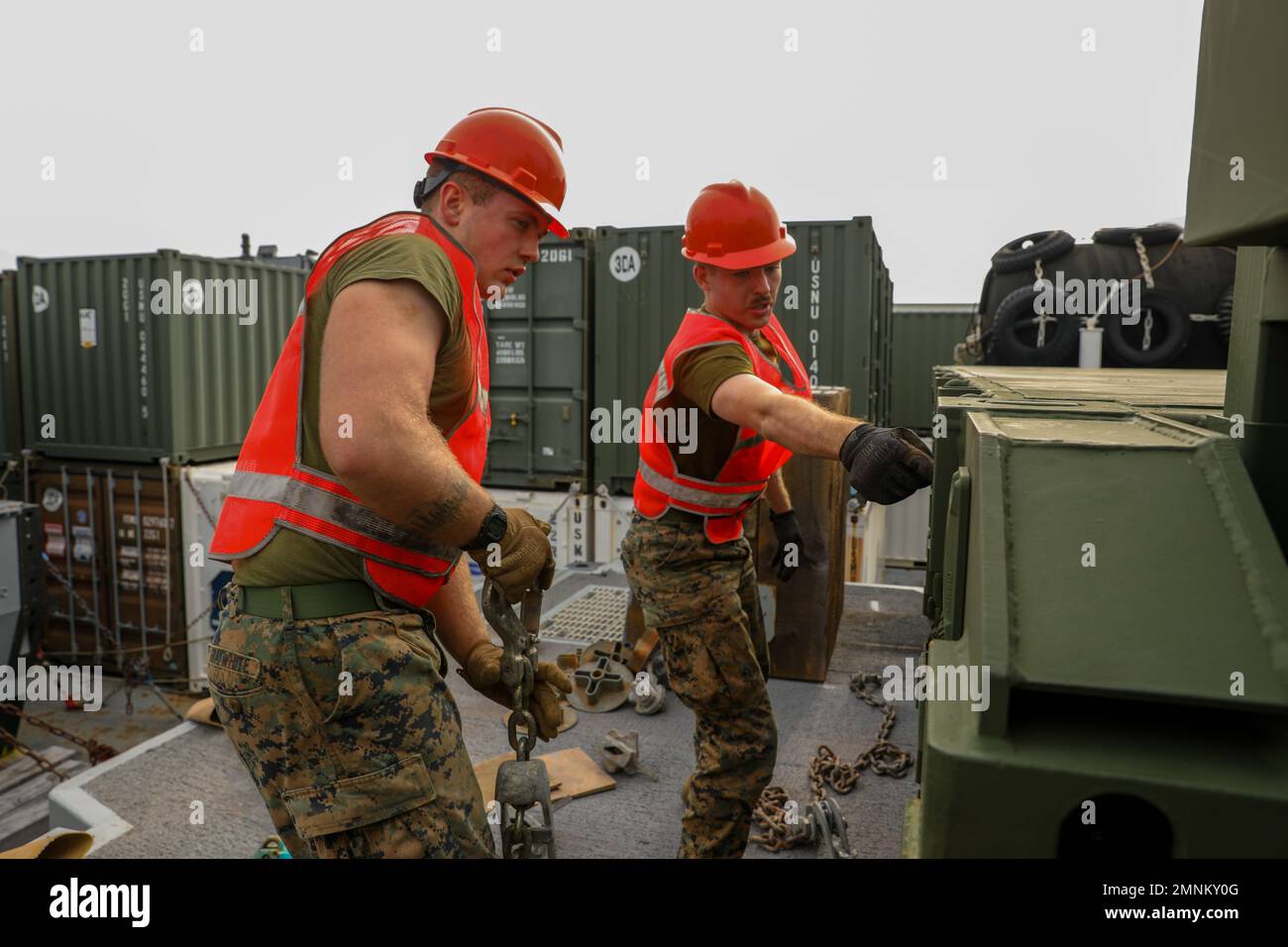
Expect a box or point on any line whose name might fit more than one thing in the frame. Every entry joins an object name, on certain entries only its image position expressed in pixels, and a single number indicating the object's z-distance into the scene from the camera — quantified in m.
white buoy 6.80
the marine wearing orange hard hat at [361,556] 1.86
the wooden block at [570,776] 4.13
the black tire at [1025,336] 7.09
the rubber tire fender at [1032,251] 7.55
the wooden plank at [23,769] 7.01
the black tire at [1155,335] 6.63
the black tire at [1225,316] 6.51
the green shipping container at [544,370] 9.90
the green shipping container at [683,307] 9.12
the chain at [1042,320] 7.09
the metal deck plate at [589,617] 6.54
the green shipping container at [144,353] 10.70
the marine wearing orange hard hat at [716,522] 3.25
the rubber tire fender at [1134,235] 7.19
